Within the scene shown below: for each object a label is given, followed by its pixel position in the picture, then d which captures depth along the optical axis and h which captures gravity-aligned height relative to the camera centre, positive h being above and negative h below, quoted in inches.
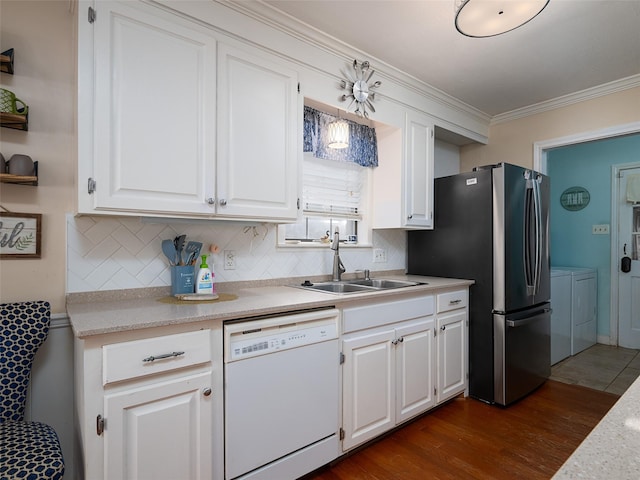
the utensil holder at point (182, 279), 71.1 -8.2
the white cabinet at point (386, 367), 75.6 -30.7
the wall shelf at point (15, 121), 56.2 +19.9
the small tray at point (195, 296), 66.7 -11.2
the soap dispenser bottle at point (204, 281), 72.1 -8.8
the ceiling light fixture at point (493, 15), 61.1 +41.8
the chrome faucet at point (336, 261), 98.9 -6.1
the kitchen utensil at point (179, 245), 72.7 -1.2
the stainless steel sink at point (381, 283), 101.5 -12.9
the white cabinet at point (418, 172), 109.5 +22.3
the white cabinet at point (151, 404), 46.8 -24.3
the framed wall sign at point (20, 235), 59.1 +0.7
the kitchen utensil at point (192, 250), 74.0 -2.4
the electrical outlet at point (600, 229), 165.2 +5.5
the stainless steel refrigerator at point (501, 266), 100.8 -8.0
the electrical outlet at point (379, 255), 117.0 -5.2
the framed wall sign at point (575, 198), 171.8 +21.4
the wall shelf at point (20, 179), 56.4 +10.1
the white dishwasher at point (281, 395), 58.6 -28.6
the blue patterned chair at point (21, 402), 42.7 -25.2
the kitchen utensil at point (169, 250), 71.4 -2.2
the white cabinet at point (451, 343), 98.1 -30.4
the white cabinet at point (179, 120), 56.5 +22.5
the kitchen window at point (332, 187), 98.0 +16.8
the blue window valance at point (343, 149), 95.0 +29.4
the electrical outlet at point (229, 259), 82.0 -4.8
